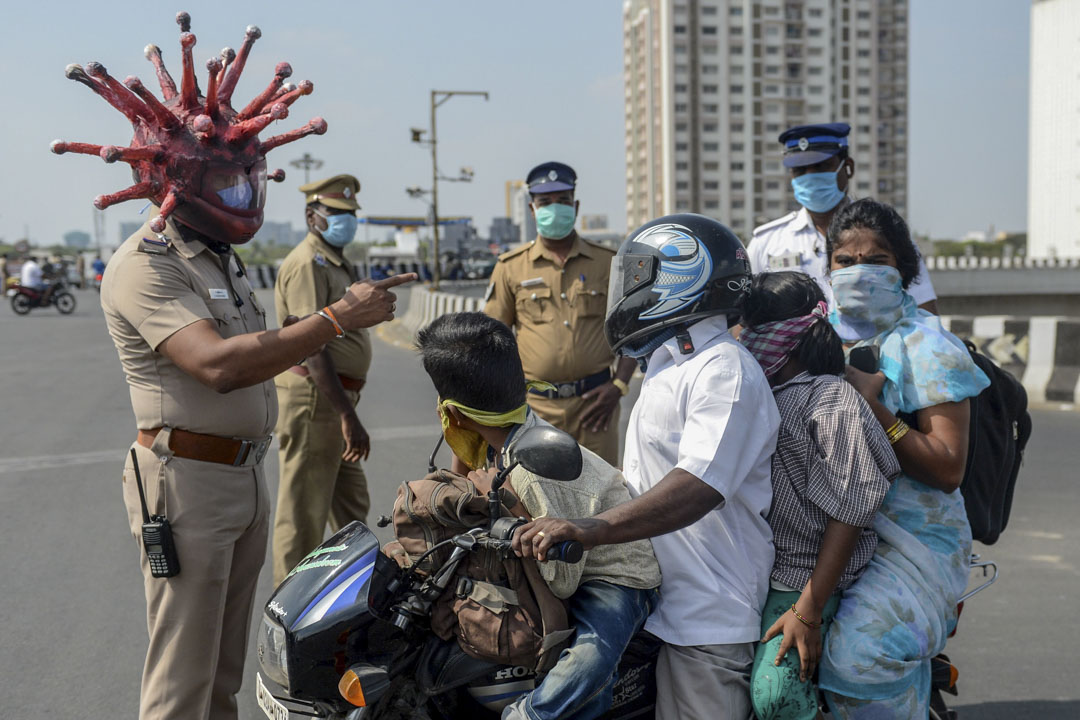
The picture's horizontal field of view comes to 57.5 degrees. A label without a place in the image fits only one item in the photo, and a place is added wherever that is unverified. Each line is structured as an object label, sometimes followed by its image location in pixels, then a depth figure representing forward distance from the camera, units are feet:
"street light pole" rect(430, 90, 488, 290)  87.57
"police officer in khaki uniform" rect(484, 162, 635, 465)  16.22
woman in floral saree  7.59
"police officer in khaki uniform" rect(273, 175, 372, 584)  15.67
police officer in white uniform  14.58
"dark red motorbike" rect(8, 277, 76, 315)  98.84
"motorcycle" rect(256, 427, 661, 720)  6.67
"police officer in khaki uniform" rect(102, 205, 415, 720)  8.80
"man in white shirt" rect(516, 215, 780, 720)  7.22
